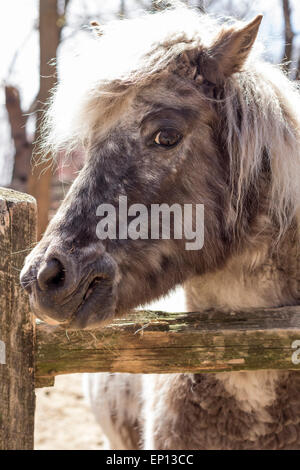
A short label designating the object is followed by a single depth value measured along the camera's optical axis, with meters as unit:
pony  1.73
